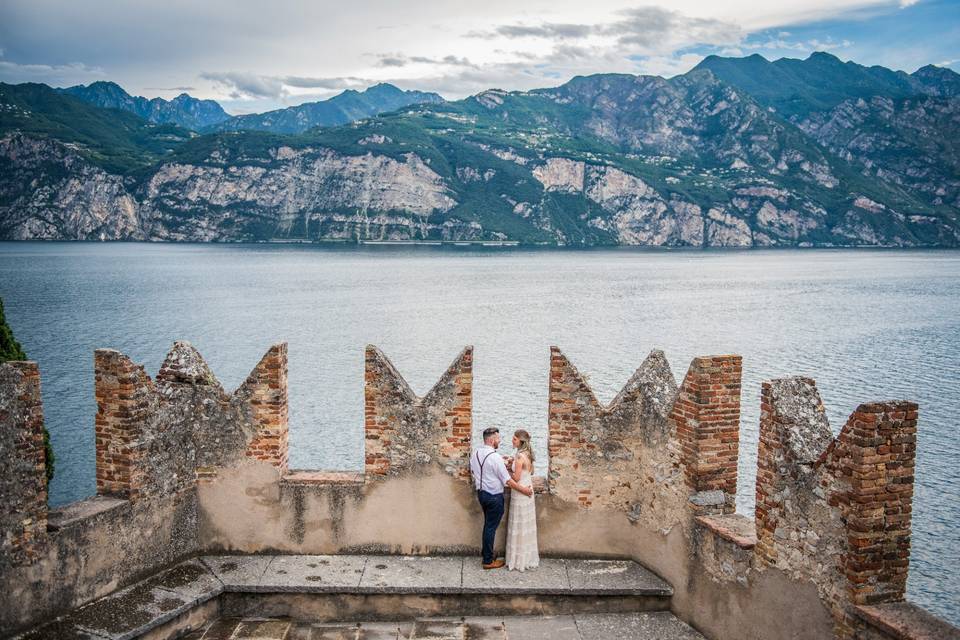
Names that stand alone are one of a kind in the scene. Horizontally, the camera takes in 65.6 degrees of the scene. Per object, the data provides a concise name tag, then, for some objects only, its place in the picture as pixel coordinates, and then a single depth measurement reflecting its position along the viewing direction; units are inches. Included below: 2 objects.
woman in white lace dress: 350.3
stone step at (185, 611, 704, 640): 315.6
